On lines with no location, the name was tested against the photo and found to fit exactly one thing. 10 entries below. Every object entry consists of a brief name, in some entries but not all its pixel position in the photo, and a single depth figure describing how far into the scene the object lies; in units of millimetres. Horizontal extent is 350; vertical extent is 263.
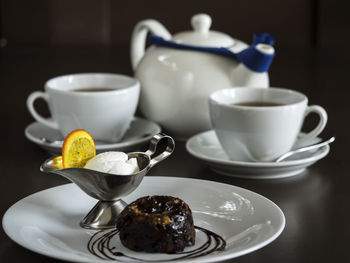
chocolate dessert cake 690
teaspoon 924
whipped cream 752
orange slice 769
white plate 679
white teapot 1023
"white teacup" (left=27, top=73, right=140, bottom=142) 989
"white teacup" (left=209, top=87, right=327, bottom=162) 901
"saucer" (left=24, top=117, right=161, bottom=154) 963
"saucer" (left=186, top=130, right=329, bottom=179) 873
